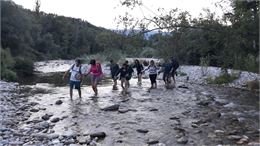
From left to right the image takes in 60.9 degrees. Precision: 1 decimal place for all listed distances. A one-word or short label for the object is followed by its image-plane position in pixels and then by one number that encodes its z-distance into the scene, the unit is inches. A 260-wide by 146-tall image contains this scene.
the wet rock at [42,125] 270.9
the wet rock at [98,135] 240.6
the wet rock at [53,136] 241.2
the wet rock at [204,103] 349.2
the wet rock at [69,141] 225.7
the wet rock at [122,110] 320.1
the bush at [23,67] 808.2
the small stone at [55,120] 290.6
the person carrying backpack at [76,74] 357.8
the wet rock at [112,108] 329.2
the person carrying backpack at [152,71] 449.8
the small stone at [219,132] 240.6
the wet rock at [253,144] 209.3
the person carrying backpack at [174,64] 491.4
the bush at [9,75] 669.4
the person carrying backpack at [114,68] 437.9
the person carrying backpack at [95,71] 401.1
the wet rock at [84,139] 227.6
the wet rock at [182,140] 222.5
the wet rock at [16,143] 222.3
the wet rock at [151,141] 223.0
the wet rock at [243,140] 218.5
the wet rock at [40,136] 239.6
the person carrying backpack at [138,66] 509.3
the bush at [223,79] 569.1
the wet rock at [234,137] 226.7
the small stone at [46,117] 303.5
